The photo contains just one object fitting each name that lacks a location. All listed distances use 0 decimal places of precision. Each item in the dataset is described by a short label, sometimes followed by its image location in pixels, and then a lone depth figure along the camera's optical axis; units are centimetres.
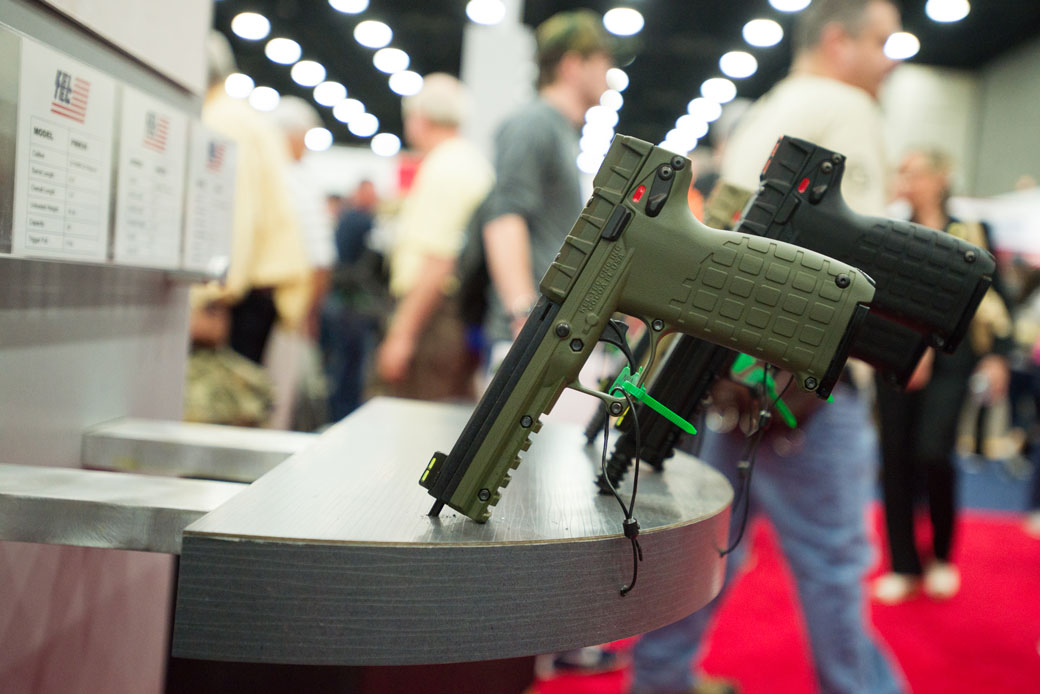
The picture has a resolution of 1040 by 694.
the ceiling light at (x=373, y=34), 973
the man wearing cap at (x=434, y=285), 293
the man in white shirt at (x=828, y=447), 190
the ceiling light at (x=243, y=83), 1158
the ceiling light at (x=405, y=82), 1219
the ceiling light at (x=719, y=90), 1048
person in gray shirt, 221
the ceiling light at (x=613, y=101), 1047
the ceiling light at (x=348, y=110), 1412
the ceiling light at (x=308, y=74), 1174
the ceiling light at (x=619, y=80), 921
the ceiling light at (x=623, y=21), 763
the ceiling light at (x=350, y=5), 784
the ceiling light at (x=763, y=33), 796
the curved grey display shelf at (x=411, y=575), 72
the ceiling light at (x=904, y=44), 716
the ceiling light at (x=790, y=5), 635
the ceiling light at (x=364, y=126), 1536
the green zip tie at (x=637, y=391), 85
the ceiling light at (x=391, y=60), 1096
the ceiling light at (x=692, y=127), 1284
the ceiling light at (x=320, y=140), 1655
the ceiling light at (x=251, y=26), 948
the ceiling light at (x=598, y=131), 1095
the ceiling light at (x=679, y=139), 1343
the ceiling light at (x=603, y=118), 999
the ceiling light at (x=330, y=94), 1295
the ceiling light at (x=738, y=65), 926
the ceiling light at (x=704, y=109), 1158
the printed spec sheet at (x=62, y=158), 97
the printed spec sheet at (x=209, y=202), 148
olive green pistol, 84
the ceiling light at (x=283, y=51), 1073
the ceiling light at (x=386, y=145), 1705
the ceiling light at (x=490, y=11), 466
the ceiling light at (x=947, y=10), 683
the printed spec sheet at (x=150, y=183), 123
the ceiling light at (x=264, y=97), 1357
